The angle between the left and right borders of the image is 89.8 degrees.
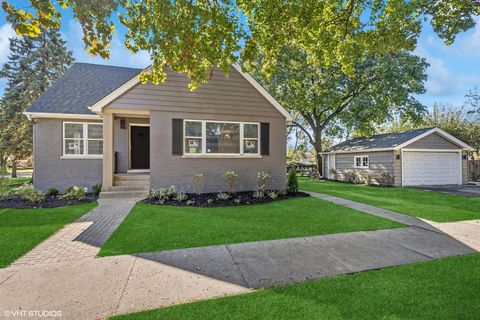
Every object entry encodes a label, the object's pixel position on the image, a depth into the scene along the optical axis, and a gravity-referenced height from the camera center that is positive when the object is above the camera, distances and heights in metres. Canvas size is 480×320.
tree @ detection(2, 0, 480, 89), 4.49 +3.87
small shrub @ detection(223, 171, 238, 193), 10.07 -0.72
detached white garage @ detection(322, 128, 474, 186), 15.68 +0.26
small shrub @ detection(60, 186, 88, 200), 9.31 -1.24
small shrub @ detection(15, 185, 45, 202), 8.84 -1.20
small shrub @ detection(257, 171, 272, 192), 10.78 -0.81
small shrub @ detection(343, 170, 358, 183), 19.00 -1.14
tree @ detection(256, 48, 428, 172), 19.28 +6.38
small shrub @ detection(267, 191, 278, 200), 9.70 -1.32
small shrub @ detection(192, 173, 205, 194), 10.16 -0.92
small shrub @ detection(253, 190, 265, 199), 9.72 -1.31
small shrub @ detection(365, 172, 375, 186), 17.23 -1.16
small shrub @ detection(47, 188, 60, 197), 10.18 -1.23
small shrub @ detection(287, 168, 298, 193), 10.70 -0.97
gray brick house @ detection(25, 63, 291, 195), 9.84 +1.23
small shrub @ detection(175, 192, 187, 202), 9.09 -1.30
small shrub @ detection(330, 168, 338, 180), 21.06 -0.96
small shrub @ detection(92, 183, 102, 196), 10.34 -1.13
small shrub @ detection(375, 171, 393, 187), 15.89 -1.13
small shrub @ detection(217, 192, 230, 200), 9.31 -1.32
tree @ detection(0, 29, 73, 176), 19.77 +7.69
